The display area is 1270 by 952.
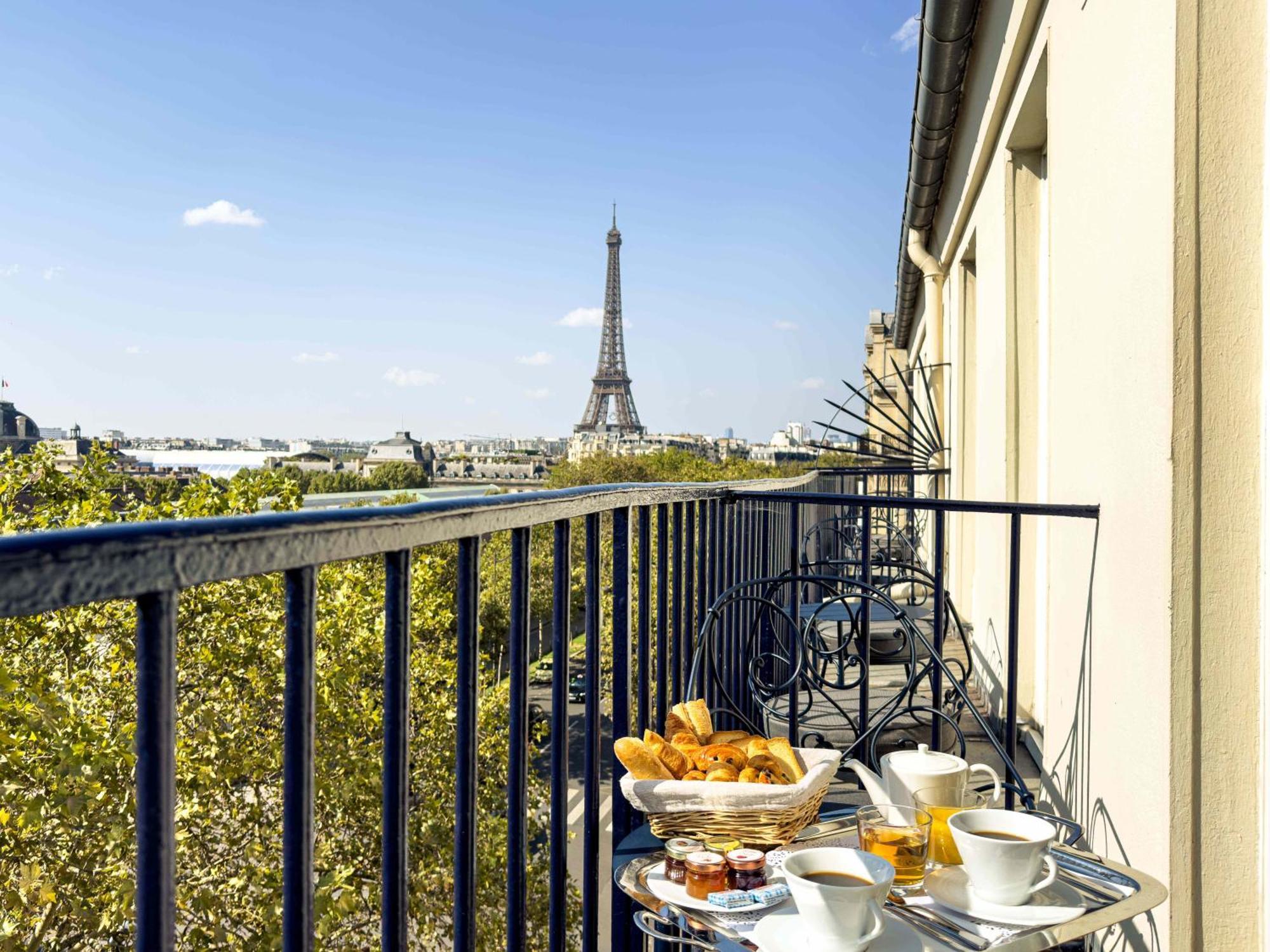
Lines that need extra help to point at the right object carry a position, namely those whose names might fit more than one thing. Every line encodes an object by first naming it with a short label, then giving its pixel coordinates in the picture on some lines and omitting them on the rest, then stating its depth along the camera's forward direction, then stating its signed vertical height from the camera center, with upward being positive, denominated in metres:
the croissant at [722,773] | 1.80 -0.60
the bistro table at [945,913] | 1.38 -0.71
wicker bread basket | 1.71 -0.64
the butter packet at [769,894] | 1.51 -0.71
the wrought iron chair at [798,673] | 2.50 -0.65
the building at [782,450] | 81.44 +1.71
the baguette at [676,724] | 2.13 -0.60
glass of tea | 1.53 -0.63
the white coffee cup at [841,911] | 1.31 -0.63
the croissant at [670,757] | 1.85 -0.59
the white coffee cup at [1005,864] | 1.44 -0.63
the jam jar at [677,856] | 1.63 -0.70
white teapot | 1.76 -0.59
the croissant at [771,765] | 1.85 -0.60
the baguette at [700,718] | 2.11 -0.58
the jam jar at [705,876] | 1.55 -0.69
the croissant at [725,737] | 2.11 -0.63
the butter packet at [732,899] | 1.50 -0.71
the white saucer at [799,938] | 1.33 -0.70
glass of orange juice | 1.62 -0.64
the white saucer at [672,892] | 1.50 -0.73
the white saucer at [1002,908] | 1.43 -0.69
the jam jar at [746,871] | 1.56 -0.69
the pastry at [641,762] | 1.80 -0.58
